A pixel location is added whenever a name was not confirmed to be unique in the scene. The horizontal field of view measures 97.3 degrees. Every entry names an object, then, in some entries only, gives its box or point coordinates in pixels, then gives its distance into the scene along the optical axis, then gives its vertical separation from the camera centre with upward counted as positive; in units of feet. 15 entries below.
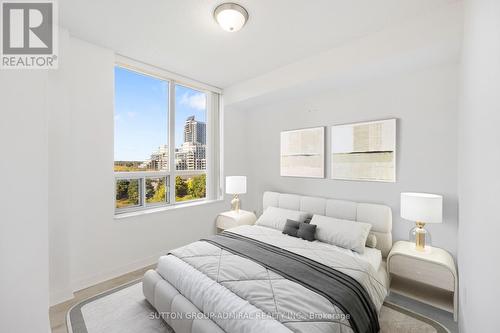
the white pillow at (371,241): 8.37 -2.91
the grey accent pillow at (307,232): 8.56 -2.63
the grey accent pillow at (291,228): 8.98 -2.63
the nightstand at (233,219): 11.59 -2.96
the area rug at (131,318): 6.05 -4.53
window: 9.98 +1.20
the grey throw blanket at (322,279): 4.93 -2.92
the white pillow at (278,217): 9.80 -2.40
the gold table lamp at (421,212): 7.06 -1.54
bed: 4.52 -2.99
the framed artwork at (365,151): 8.88 +0.60
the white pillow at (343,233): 7.91 -2.55
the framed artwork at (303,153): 10.92 +0.63
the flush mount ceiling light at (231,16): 6.27 +4.36
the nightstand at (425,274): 6.51 -3.39
